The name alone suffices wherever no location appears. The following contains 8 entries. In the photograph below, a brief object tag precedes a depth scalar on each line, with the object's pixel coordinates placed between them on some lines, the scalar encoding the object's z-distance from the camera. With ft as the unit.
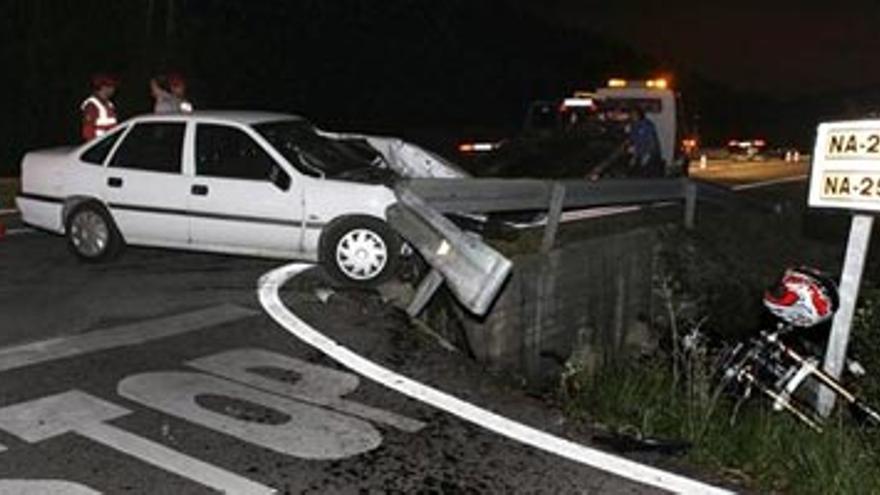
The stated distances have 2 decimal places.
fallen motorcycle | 18.79
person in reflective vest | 39.73
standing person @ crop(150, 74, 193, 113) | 41.34
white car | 29.43
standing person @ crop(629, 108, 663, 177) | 49.83
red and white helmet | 19.21
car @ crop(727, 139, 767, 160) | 119.24
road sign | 19.44
